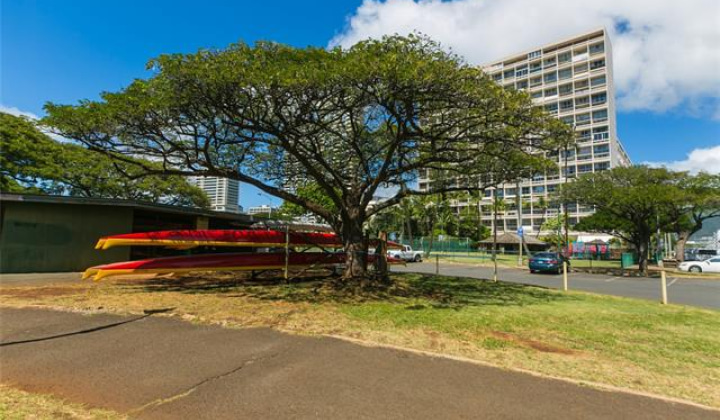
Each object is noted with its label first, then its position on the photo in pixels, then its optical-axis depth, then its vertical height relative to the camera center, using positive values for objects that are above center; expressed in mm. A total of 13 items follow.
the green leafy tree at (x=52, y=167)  23312 +4386
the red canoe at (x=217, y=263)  11641 -953
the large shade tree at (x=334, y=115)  8875 +3544
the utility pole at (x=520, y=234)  33250 +448
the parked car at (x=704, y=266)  27922 -1784
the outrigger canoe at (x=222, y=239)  12130 -109
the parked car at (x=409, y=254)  32594 -1435
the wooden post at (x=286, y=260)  12581 -824
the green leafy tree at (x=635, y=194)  23641 +3065
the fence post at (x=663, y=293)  11488 -1567
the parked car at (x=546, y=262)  25562 -1515
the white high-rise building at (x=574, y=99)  67375 +26195
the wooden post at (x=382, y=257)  13641 -706
